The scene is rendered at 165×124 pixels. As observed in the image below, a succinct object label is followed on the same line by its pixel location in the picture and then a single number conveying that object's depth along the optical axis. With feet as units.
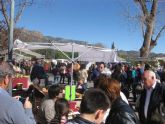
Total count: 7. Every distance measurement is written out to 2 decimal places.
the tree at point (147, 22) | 32.71
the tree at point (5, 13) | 23.86
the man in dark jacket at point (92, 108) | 4.10
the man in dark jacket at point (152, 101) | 7.91
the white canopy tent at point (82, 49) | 20.17
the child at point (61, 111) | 9.35
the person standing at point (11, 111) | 4.87
